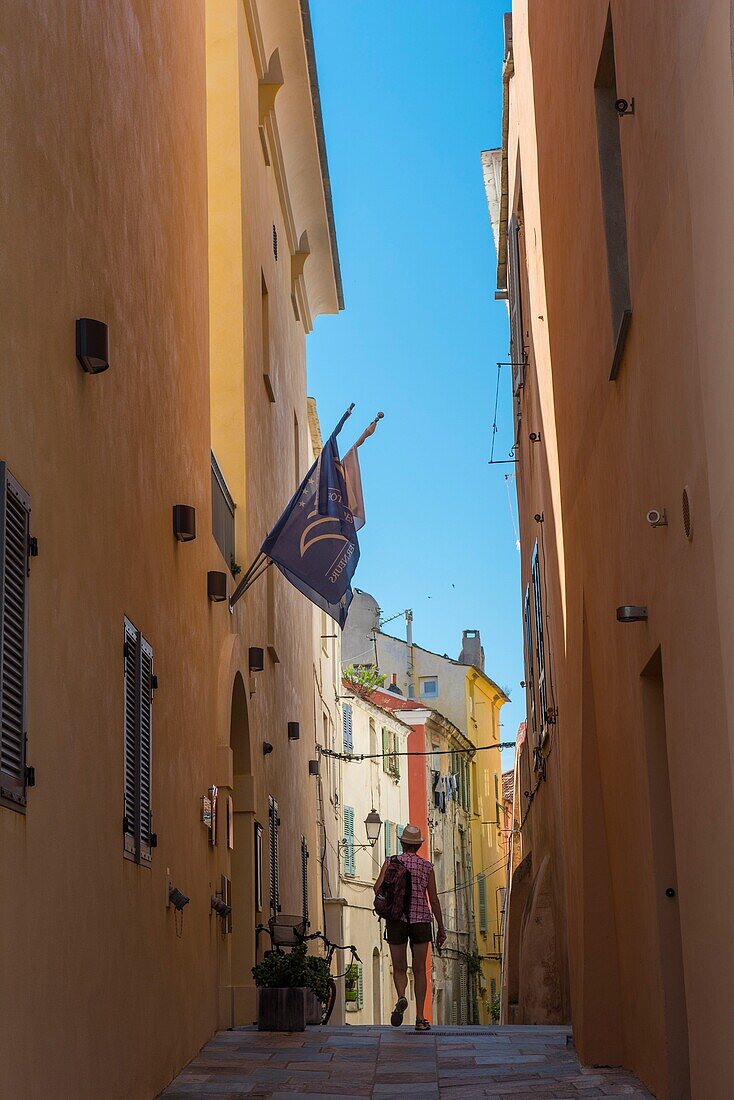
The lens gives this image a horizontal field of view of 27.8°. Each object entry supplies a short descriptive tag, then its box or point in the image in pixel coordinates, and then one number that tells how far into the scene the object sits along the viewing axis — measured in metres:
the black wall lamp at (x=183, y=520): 9.81
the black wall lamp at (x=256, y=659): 14.79
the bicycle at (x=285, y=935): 13.28
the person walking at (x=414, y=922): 12.27
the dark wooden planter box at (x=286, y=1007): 11.70
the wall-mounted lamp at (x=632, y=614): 6.66
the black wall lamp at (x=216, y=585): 11.79
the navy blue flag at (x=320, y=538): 12.65
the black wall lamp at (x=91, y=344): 6.32
